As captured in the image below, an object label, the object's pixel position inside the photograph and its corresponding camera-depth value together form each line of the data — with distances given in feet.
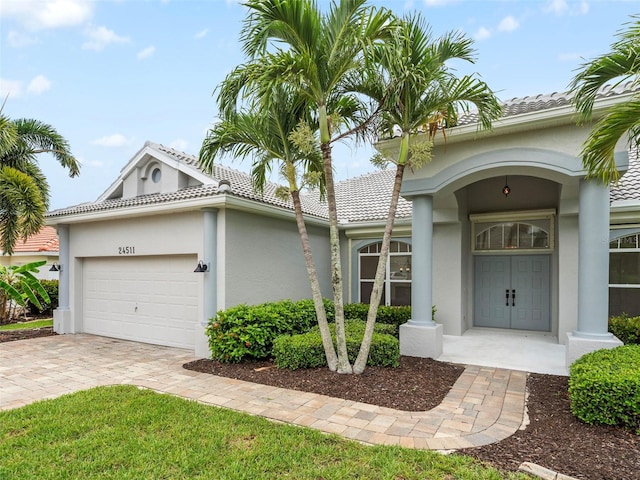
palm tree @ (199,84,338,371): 22.02
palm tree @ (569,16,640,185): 16.11
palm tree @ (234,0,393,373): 18.37
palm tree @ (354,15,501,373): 20.29
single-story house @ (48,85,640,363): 23.17
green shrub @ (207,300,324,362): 25.05
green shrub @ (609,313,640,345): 26.94
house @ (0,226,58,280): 68.85
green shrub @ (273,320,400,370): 23.18
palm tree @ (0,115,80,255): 41.98
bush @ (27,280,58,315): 52.42
